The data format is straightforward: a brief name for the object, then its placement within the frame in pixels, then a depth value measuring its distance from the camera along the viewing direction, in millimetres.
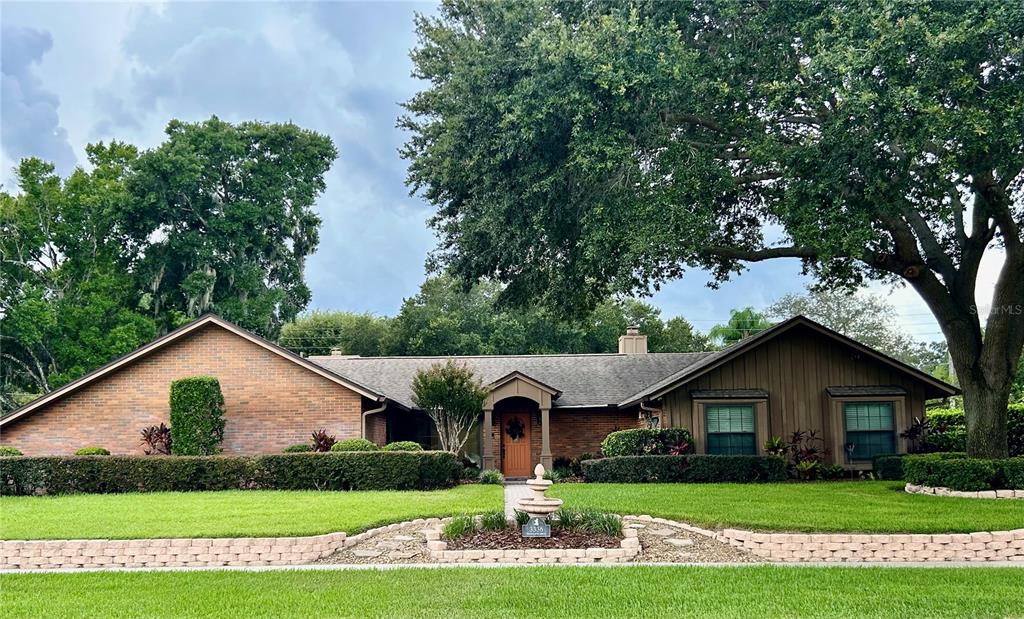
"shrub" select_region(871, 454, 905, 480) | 19922
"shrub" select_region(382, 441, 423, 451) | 19875
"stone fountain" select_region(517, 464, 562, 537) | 11023
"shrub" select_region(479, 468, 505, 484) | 21391
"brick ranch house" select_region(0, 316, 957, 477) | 21391
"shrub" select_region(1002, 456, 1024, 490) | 15250
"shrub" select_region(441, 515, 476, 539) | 11352
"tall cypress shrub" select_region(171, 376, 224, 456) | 20469
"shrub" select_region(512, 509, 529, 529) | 11430
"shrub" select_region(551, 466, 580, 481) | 22706
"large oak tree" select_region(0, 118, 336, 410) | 34188
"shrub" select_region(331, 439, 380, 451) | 19812
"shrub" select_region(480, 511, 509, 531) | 11664
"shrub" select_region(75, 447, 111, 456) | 19688
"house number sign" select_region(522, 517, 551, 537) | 11070
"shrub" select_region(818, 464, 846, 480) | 20516
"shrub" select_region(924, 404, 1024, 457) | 20938
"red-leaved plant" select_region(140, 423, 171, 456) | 20953
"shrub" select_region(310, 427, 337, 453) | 20625
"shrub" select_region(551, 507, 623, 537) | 11375
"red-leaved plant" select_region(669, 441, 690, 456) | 20370
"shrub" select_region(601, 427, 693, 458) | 20516
